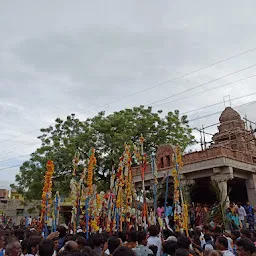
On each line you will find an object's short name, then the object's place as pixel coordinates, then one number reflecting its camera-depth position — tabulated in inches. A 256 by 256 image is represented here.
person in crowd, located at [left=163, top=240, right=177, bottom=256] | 173.5
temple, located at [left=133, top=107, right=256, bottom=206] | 634.8
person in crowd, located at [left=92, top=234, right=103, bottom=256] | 191.3
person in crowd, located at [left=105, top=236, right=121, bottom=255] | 174.2
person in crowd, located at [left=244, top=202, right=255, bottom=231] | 554.6
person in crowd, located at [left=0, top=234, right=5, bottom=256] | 188.1
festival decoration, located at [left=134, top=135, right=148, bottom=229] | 313.0
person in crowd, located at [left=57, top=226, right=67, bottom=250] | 234.4
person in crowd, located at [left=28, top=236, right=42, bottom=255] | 160.1
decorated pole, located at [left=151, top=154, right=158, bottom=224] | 319.4
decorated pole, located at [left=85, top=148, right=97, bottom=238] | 311.9
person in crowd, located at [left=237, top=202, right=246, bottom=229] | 561.0
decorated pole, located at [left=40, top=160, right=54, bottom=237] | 321.7
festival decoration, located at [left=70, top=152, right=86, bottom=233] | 327.0
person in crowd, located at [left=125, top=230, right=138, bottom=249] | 208.2
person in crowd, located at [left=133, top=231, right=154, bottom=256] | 190.7
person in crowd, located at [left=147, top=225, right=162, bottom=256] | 214.8
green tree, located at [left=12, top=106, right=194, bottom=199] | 803.4
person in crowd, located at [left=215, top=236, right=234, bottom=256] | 190.1
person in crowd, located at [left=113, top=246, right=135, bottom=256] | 121.8
